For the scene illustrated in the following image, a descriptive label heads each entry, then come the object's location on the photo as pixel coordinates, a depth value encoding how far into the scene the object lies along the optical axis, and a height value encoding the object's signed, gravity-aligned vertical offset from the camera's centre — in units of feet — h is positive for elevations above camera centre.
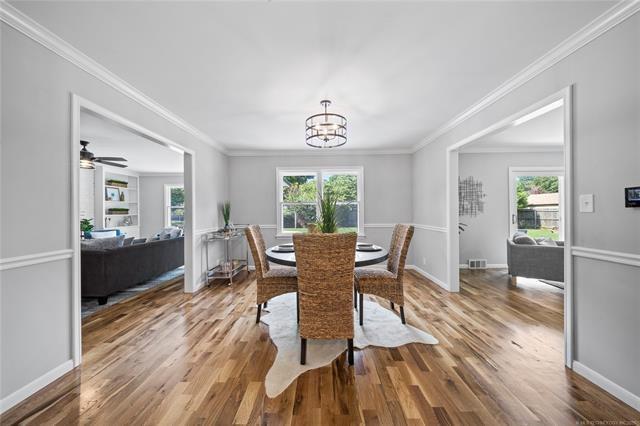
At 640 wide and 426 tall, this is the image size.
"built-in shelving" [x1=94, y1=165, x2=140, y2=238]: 23.30 +1.07
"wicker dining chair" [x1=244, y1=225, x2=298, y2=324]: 9.12 -2.24
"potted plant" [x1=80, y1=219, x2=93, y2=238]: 20.90 -0.95
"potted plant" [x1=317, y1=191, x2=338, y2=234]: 8.64 -0.17
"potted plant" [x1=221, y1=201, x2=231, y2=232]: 16.53 +0.00
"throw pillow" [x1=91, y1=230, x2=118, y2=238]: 20.22 -1.50
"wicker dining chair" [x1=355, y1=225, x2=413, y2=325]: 9.07 -2.31
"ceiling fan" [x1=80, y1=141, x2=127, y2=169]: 13.33 +2.68
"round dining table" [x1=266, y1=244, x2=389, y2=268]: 8.08 -1.39
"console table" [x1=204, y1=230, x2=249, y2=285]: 15.10 -2.97
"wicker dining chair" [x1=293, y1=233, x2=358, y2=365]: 6.51 -1.76
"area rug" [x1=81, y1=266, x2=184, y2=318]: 11.19 -3.82
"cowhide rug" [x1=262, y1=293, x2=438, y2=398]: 6.63 -3.81
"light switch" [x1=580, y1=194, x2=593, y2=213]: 6.30 +0.20
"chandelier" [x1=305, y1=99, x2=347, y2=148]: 9.71 +3.00
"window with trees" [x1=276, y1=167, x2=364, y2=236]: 18.51 +1.19
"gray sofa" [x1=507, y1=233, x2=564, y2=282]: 13.51 -2.38
